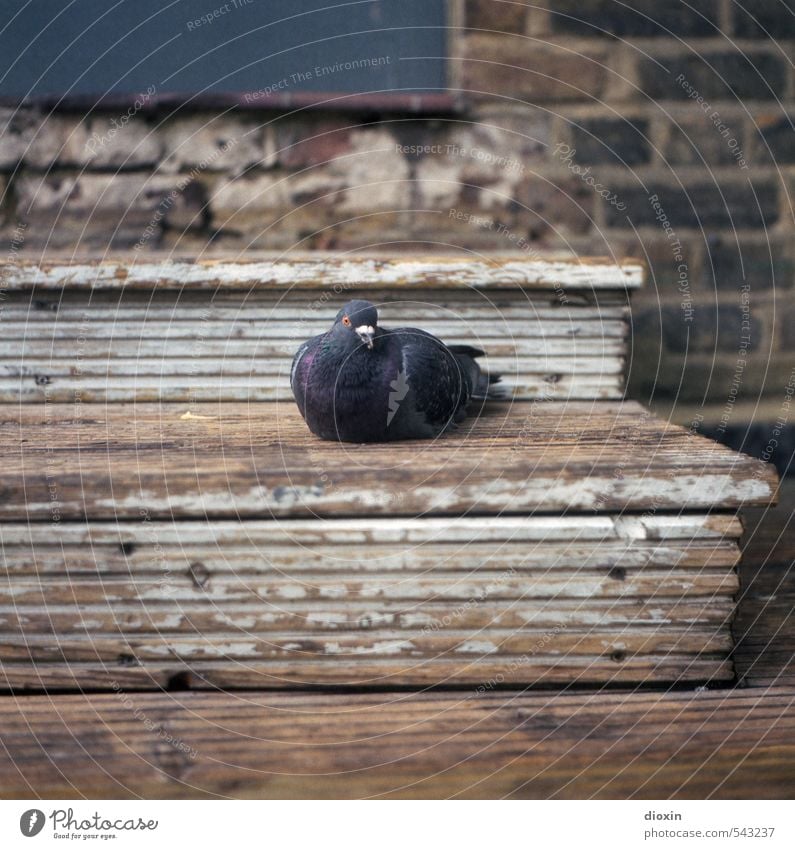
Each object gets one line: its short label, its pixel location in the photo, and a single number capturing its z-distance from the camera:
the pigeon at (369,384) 1.71
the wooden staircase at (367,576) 1.39
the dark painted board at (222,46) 2.71
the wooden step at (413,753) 1.27
